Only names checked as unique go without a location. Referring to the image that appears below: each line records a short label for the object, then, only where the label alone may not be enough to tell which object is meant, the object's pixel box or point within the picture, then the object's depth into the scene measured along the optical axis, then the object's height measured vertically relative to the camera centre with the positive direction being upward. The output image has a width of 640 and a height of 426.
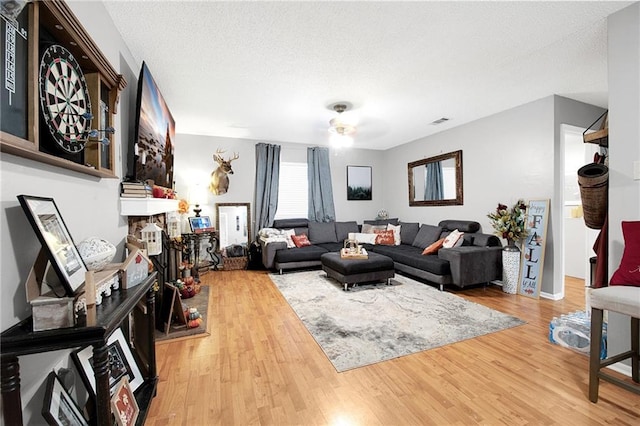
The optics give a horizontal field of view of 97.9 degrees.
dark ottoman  3.88 -0.83
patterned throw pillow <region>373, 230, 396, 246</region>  5.55 -0.55
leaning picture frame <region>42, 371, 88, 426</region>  1.05 -0.77
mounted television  2.17 +0.69
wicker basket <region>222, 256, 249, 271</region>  5.37 -0.99
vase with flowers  3.80 -0.35
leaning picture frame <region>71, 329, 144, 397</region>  1.36 -0.84
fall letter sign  3.64 -0.53
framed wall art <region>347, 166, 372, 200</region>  6.70 +0.70
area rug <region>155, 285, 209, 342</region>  2.58 -1.14
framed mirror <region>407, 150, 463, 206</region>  4.95 +0.60
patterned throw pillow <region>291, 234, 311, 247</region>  5.45 -0.56
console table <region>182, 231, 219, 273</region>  4.80 -0.62
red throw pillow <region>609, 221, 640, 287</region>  1.75 -0.31
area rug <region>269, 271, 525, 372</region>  2.35 -1.13
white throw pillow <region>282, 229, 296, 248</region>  5.41 -0.46
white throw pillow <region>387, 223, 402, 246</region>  5.59 -0.42
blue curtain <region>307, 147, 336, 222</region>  6.25 +0.60
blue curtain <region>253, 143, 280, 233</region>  5.81 +0.52
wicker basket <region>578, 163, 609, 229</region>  2.14 +0.15
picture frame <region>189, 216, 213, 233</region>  5.08 -0.21
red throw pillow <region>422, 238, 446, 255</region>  4.42 -0.57
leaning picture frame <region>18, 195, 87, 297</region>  0.95 -0.10
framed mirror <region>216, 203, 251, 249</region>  5.59 -0.23
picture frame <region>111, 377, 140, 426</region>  1.31 -0.96
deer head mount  5.42 +0.67
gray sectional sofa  3.84 -0.67
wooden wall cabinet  0.95 +0.53
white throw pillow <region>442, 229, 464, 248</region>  4.30 -0.43
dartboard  1.12 +0.50
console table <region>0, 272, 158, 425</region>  0.87 -0.43
